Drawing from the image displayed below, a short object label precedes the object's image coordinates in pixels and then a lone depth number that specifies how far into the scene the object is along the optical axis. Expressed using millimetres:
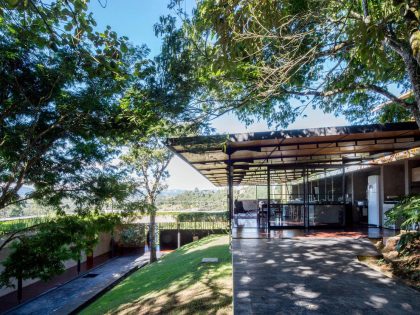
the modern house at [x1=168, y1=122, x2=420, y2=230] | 7305
